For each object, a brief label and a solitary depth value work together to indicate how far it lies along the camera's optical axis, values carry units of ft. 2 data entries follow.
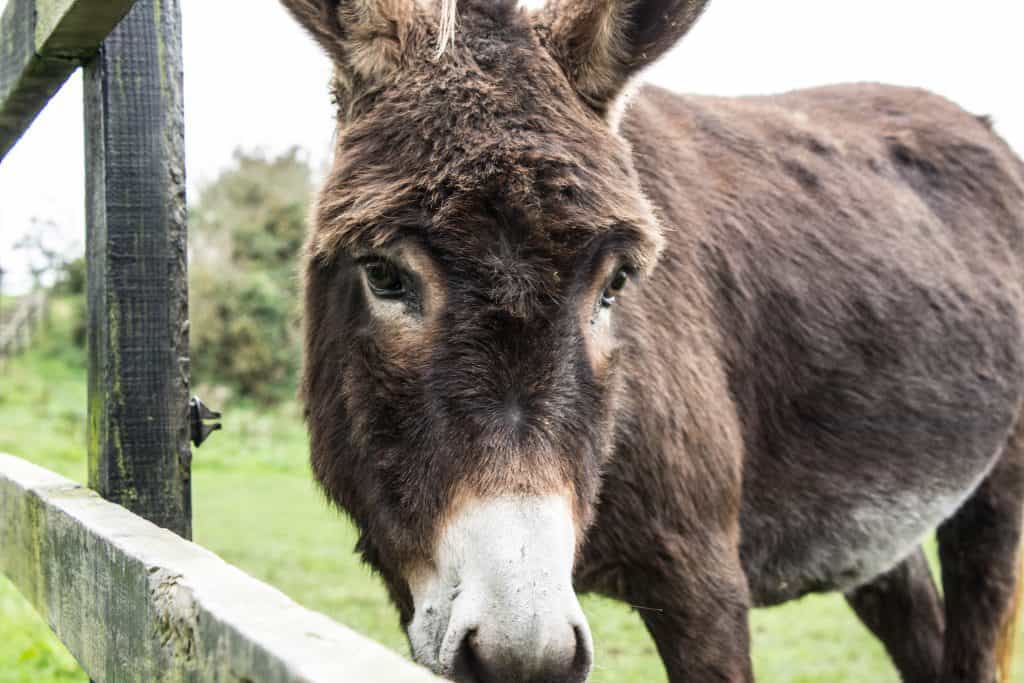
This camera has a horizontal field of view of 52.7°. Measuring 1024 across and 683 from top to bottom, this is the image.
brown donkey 6.84
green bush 70.74
